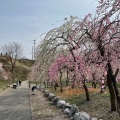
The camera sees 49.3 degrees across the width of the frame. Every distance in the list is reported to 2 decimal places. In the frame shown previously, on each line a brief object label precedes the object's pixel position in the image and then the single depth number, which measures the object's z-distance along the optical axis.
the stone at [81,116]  4.85
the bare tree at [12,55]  41.62
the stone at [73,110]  6.09
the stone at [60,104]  7.62
